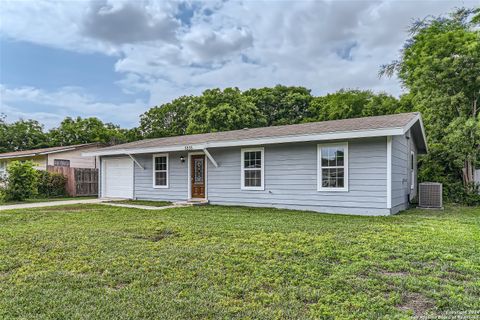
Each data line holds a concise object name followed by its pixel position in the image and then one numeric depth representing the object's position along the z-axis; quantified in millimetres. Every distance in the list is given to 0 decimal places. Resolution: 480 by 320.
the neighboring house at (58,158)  18975
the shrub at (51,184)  15602
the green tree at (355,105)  21375
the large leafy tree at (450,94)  12188
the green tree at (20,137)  31250
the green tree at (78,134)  31938
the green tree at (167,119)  32062
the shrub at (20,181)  12820
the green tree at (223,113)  25562
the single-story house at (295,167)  8328
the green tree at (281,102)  29797
